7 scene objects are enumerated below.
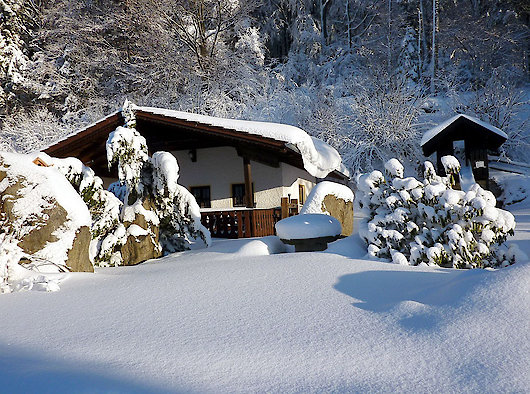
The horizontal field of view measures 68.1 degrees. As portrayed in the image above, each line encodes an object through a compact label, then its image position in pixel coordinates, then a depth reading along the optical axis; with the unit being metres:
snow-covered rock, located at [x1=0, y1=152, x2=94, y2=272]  6.03
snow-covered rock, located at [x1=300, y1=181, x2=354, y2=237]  10.16
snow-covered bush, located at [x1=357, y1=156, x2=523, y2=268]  6.31
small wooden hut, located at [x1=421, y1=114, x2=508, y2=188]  14.66
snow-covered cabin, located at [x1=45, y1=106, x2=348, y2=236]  12.44
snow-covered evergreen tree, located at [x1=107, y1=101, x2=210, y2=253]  8.72
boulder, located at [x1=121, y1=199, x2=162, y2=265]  8.48
